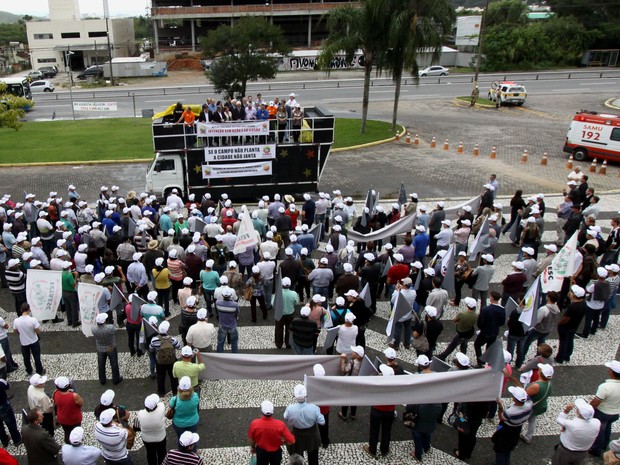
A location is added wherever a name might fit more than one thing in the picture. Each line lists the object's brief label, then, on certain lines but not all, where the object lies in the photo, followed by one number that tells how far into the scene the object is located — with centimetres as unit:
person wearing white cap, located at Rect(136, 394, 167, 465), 667
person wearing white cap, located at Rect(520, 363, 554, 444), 722
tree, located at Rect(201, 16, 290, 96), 2995
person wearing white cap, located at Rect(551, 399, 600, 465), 638
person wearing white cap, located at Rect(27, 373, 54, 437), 714
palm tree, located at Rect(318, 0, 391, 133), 2595
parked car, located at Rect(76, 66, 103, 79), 5981
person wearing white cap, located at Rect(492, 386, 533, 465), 675
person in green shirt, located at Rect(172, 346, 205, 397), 776
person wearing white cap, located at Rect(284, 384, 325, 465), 672
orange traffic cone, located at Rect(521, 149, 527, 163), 2393
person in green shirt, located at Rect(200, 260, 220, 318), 1053
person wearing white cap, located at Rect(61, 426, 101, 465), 611
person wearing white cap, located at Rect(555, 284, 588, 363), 916
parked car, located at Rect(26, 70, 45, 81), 5916
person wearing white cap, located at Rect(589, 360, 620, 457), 719
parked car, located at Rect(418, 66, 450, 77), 5169
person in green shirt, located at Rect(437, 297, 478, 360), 898
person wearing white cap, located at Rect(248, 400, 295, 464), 650
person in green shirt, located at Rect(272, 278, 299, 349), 974
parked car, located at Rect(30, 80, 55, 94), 4912
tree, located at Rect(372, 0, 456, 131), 2528
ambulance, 2250
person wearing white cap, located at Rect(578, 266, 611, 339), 1006
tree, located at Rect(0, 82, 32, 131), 2161
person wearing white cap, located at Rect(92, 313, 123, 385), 852
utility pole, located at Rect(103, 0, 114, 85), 7232
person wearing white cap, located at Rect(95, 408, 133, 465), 632
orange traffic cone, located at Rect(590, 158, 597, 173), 2268
